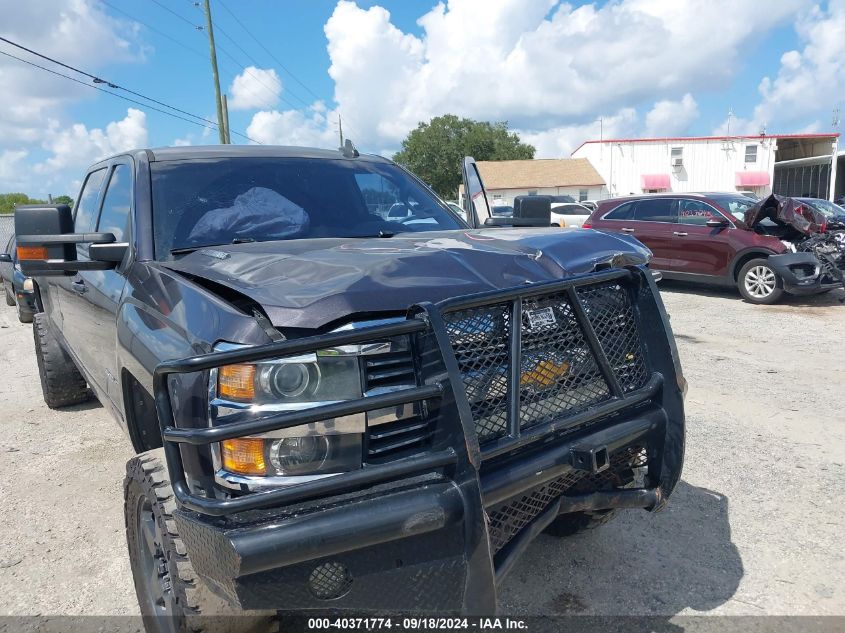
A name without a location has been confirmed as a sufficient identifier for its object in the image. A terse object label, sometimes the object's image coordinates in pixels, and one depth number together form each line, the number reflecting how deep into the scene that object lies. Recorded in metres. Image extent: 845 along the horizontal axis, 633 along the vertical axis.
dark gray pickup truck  1.71
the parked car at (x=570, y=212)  23.91
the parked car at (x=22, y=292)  8.11
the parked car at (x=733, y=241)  9.47
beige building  48.53
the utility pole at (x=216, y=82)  23.78
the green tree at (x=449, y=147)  61.50
